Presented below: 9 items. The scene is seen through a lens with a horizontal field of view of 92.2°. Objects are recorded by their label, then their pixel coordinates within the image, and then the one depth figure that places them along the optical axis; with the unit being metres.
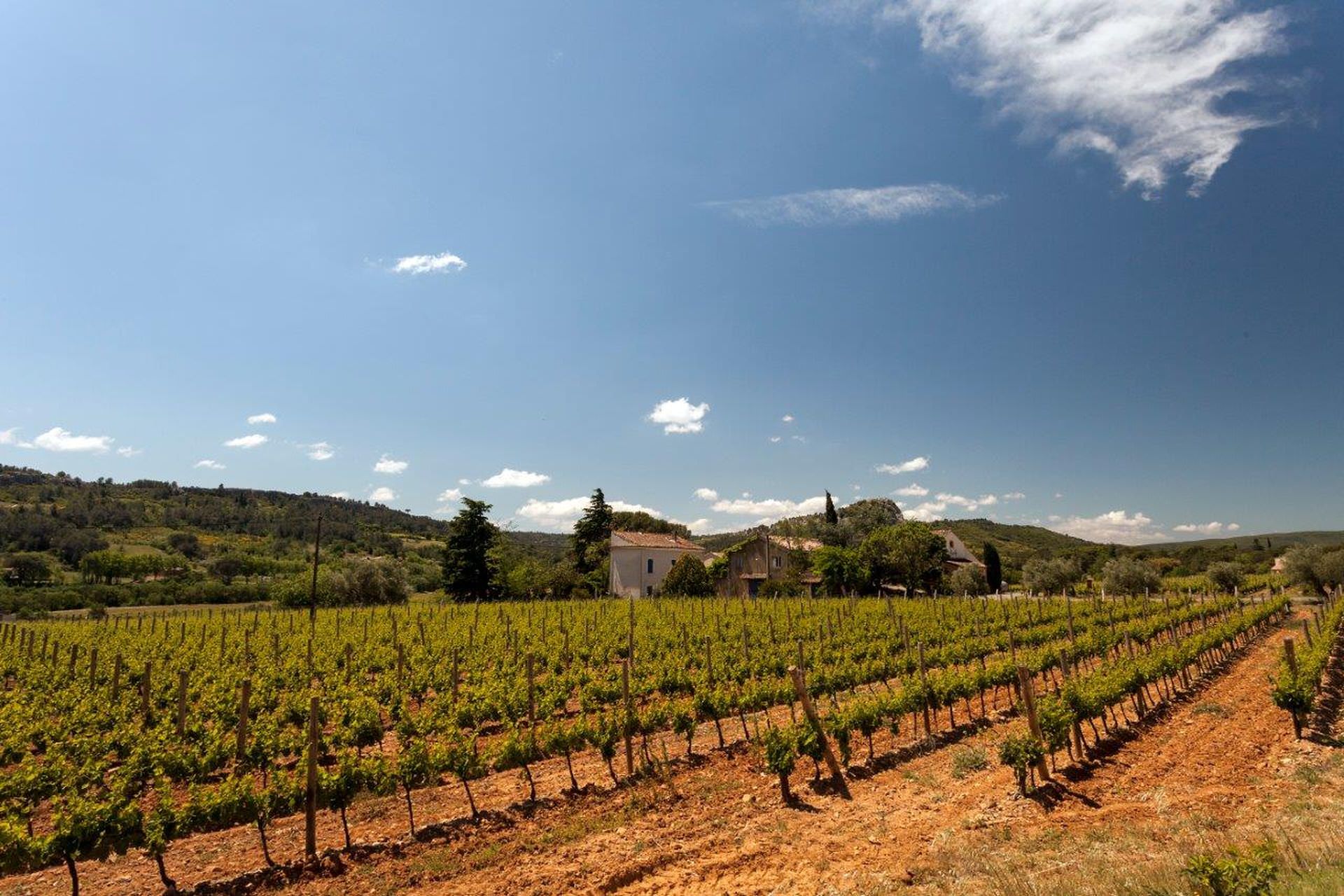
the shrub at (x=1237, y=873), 4.51
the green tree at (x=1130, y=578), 48.09
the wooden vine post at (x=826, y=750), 9.85
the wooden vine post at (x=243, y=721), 10.80
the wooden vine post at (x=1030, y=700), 10.06
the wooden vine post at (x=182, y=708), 12.01
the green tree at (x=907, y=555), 50.41
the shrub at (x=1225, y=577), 48.47
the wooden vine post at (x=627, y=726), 10.40
